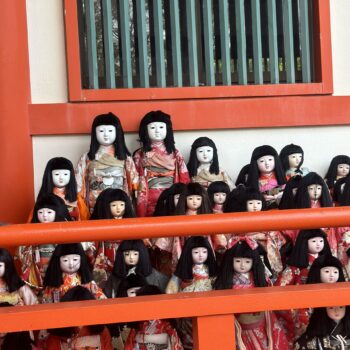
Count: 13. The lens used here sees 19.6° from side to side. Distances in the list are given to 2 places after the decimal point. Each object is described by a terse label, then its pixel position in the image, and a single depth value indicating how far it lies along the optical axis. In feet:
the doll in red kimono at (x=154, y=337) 16.87
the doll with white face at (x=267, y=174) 22.36
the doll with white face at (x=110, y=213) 20.49
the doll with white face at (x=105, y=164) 22.13
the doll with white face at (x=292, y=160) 22.97
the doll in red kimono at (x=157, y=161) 22.41
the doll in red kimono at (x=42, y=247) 20.04
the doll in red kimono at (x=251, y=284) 17.63
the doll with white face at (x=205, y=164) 22.50
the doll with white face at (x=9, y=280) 18.11
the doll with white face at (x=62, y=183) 21.45
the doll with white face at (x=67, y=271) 18.33
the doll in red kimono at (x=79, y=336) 16.40
